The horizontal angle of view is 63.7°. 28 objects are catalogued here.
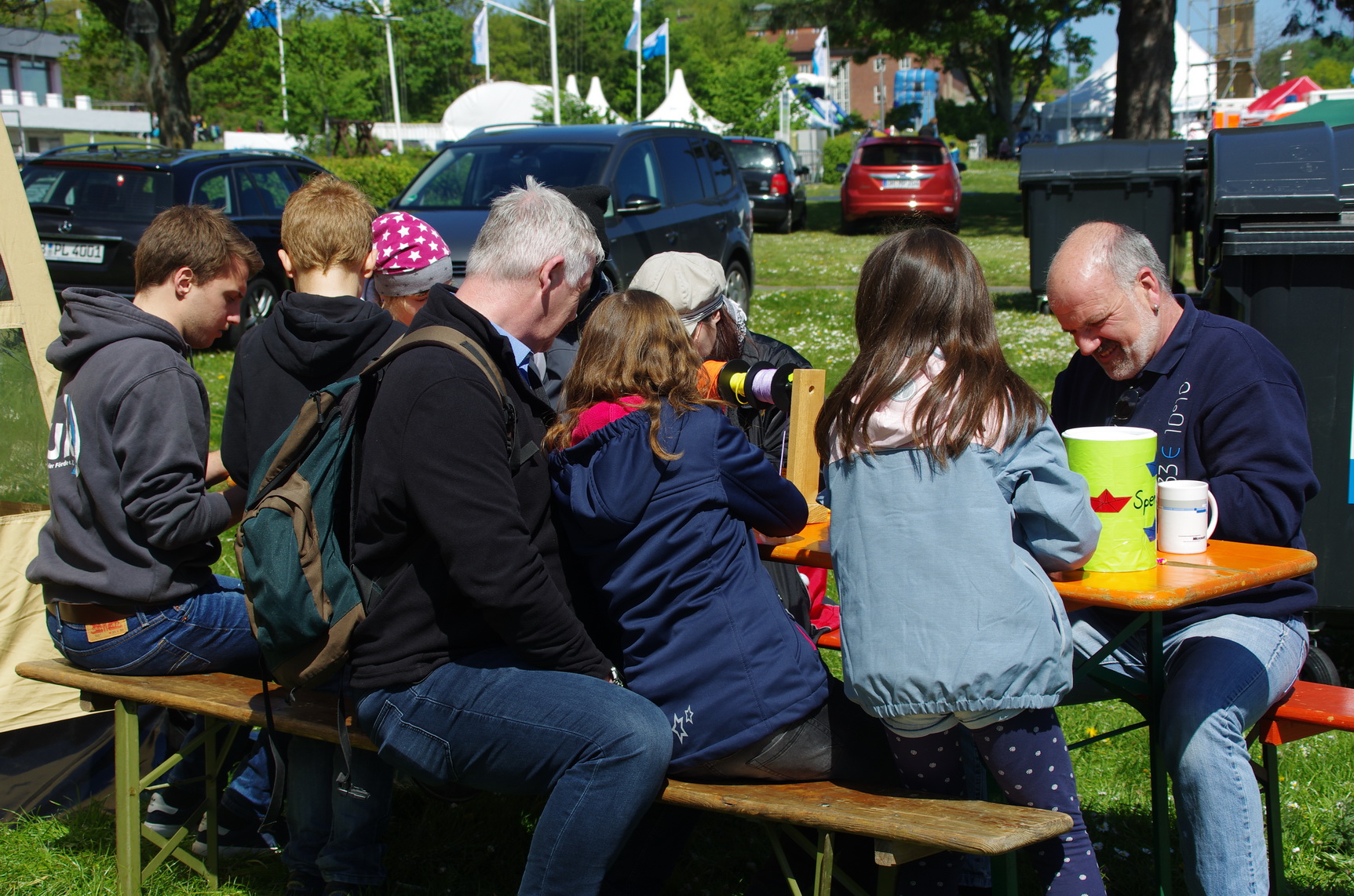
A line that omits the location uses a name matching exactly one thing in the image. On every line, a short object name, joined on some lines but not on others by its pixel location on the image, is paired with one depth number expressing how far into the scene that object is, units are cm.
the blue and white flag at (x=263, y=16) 1825
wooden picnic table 221
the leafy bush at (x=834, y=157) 3866
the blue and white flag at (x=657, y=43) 3203
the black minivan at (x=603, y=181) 855
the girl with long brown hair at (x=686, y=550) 225
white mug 243
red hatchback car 1945
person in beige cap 355
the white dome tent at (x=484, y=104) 4862
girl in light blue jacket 208
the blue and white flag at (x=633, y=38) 3006
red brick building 8706
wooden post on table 269
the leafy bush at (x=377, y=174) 2447
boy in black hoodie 268
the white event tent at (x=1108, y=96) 4531
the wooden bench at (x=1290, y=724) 252
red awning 2118
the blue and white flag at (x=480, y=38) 3275
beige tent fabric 341
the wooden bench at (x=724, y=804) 208
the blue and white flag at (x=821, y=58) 4544
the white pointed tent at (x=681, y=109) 3812
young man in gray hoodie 270
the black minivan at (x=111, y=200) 908
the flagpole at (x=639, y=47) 2969
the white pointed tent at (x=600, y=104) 3581
